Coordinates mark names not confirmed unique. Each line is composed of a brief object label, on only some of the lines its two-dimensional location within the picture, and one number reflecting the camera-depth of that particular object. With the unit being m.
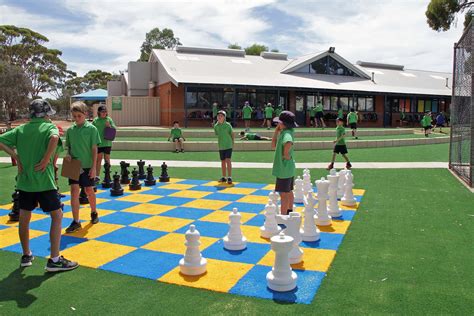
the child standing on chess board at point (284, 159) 5.49
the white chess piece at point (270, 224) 5.27
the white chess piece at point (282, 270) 3.65
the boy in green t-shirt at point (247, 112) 22.91
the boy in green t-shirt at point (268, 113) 23.19
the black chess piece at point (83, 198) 7.42
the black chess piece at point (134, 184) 8.69
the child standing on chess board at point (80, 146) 5.55
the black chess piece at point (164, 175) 9.85
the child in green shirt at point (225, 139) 9.38
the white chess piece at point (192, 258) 4.04
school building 26.58
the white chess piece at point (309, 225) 5.14
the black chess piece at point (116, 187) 8.10
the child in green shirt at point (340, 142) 11.09
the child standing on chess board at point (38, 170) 4.06
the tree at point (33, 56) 51.78
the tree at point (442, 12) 28.39
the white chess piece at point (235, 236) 4.80
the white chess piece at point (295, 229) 4.40
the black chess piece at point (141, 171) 10.00
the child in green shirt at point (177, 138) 16.23
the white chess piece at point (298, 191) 7.62
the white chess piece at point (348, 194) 7.07
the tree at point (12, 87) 43.25
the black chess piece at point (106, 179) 8.87
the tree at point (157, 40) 63.19
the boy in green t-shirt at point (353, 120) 21.28
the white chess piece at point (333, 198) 6.34
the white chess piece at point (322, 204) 5.82
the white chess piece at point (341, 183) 7.85
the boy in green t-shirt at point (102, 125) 8.91
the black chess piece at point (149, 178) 9.23
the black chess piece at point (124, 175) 9.36
